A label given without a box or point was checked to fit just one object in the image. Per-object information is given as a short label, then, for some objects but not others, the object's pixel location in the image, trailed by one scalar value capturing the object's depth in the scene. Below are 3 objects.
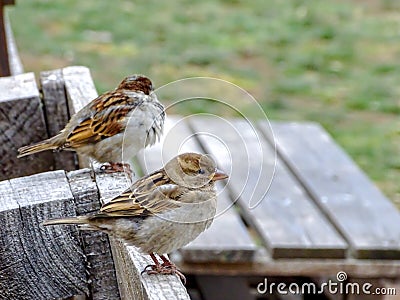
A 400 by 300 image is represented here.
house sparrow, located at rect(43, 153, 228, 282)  4.46
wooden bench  3.73
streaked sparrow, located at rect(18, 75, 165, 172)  6.07
